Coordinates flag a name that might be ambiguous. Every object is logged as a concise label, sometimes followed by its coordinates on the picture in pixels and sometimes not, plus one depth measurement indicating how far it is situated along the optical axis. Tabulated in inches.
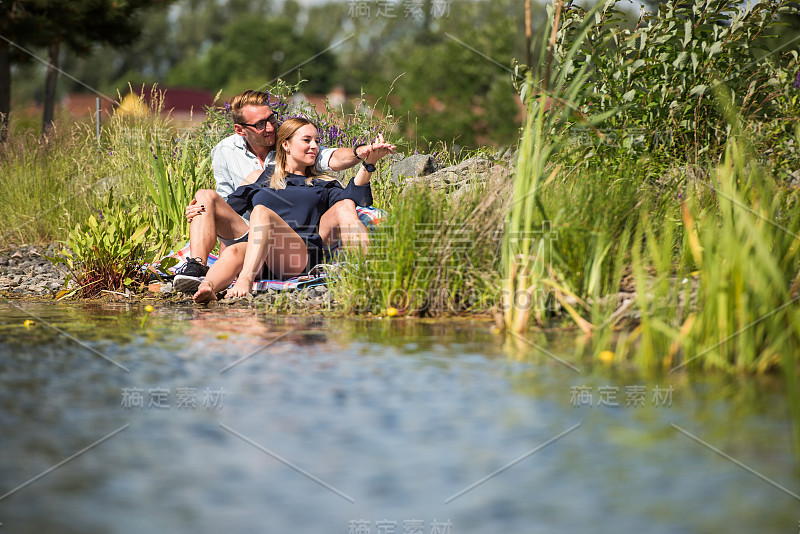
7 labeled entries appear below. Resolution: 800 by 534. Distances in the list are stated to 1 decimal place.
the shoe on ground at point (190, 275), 495.2
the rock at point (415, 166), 672.4
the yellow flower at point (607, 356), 331.3
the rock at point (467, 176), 471.2
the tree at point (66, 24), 1227.2
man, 496.4
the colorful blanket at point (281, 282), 495.8
